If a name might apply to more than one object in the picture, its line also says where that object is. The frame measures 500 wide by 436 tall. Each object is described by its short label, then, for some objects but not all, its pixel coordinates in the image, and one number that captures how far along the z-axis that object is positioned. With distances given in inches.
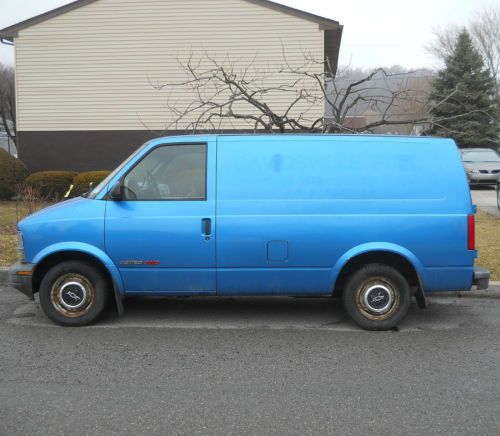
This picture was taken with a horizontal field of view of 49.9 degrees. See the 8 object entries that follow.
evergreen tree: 1201.4
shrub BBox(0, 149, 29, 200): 616.5
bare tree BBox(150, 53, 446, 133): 681.0
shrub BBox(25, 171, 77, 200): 616.4
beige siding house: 690.8
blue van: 201.3
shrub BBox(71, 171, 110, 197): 590.2
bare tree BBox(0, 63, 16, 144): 1544.2
